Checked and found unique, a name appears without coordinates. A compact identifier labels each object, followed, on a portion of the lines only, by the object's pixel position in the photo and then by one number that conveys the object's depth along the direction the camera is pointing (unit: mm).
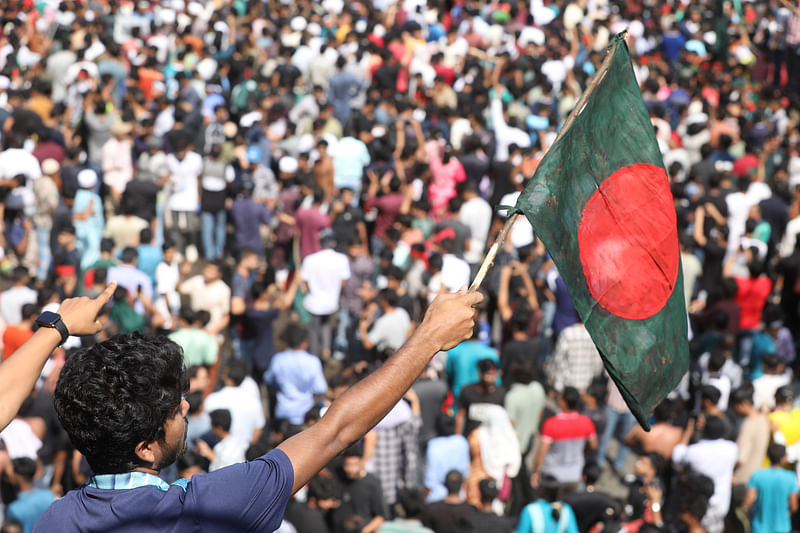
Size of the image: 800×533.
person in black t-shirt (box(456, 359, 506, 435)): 15492
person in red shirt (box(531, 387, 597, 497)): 15242
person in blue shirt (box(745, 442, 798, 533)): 14453
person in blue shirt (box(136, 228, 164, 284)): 19094
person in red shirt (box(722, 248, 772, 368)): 20047
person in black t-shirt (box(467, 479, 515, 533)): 12711
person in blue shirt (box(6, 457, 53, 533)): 12828
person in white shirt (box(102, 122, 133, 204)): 24000
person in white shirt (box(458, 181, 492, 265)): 22281
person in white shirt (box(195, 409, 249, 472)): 13687
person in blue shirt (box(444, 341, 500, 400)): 16937
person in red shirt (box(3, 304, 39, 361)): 15633
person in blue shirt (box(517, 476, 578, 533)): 13031
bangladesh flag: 6988
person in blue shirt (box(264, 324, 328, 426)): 16402
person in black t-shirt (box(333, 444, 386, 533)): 13523
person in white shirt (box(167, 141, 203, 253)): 23266
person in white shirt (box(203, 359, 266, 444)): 15000
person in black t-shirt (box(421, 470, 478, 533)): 12797
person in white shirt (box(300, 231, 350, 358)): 19766
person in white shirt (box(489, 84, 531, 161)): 27031
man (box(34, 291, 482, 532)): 4340
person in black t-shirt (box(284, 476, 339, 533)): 12523
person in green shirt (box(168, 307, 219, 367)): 16391
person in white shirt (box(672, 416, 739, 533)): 14719
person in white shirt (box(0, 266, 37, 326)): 17375
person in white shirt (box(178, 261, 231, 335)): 18047
